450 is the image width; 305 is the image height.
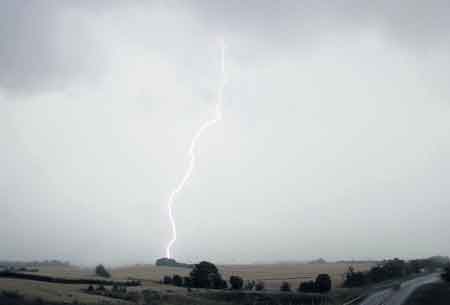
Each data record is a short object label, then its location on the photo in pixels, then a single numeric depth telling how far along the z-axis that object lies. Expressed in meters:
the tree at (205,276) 91.50
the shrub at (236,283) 91.50
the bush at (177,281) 93.30
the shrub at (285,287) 89.21
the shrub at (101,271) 117.78
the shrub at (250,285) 92.50
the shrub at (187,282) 91.60
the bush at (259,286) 90.19
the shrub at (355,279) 110.64
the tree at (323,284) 91.79
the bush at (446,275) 95.64
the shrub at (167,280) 94.75
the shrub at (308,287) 91.50
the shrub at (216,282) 91.29
